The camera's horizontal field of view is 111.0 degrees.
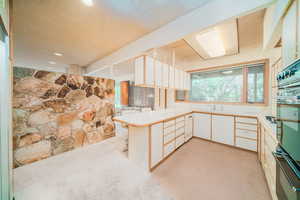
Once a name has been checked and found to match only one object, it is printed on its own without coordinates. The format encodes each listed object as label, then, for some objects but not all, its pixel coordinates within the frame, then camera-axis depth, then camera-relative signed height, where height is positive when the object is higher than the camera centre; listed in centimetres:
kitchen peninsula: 174 -76
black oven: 66 -26
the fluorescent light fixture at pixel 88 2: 151 +143
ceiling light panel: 188 +119
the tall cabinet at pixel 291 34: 84 +58
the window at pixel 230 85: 264 +41
